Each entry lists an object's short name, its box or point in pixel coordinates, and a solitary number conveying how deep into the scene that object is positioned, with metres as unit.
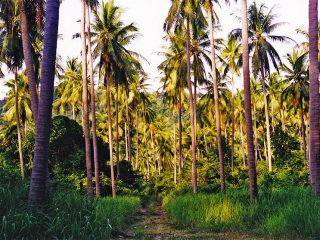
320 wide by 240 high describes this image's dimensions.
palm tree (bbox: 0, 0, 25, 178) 15.83
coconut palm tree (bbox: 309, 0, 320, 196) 12.10
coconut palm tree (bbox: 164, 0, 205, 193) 25.94
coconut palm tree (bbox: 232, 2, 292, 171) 32.12
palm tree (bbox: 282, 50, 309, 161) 39.41
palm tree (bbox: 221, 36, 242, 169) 39.83
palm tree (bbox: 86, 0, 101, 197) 23.58
